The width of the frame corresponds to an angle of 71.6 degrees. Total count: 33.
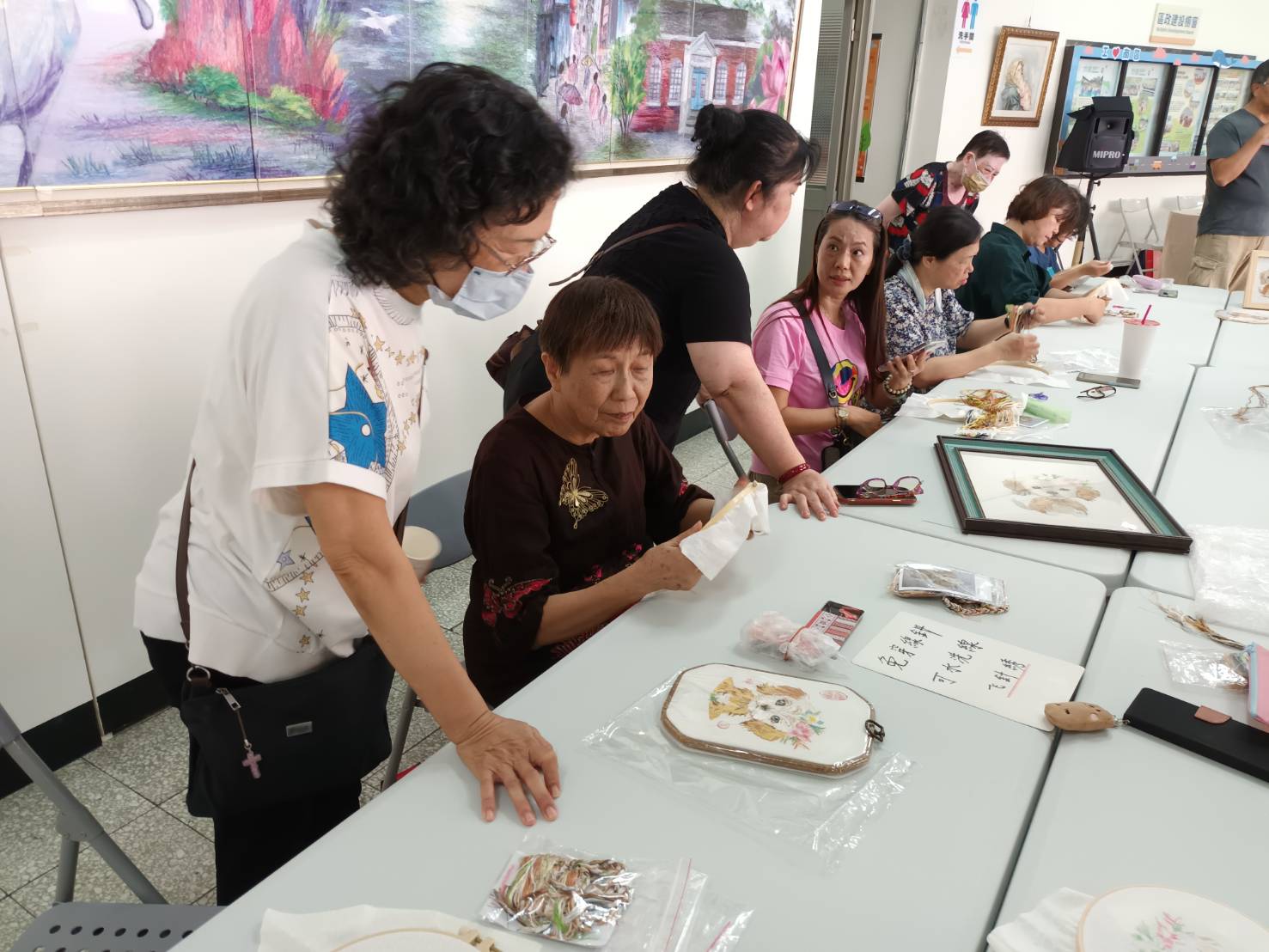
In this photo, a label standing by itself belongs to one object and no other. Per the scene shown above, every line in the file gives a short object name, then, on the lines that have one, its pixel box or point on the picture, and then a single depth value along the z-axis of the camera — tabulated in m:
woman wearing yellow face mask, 4.04
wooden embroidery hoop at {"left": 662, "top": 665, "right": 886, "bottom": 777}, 0.95
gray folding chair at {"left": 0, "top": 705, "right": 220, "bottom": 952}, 1.03
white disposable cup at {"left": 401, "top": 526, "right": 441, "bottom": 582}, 1.42
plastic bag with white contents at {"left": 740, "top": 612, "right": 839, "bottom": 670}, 1.16
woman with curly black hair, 0.91
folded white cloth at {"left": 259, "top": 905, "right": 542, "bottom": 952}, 0.74
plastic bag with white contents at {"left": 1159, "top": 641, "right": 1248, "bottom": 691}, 1.16
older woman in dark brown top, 1.35
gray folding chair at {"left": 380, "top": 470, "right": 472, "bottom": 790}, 1.70
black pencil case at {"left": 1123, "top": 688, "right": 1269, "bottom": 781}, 1.00
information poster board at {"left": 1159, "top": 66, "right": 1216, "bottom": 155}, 7.43
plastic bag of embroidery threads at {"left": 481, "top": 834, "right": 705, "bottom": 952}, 0.76
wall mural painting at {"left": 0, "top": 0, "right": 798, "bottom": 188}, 1.69
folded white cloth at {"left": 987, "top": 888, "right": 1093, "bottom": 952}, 0.75
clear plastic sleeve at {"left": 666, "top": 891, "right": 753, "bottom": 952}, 0.75
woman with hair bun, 1.74
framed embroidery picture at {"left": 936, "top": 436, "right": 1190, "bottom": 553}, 1.56
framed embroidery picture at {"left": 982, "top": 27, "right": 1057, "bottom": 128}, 6.03
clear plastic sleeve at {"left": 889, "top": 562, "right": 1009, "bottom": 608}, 1.34
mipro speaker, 6.20
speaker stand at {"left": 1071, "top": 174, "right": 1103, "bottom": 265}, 6.59
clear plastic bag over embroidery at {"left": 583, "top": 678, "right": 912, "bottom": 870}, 0.88
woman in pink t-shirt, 2.33
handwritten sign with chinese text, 1.11
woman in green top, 3.40
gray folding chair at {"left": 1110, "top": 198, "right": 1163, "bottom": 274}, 7.63
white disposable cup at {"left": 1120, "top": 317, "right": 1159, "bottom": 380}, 2.58
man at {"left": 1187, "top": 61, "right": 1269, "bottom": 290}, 4.22
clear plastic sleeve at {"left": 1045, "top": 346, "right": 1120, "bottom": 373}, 2.77
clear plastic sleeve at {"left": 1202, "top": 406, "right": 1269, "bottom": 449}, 2.14
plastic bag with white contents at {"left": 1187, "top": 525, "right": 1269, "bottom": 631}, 1.31
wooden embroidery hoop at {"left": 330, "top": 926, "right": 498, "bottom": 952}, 0.75
